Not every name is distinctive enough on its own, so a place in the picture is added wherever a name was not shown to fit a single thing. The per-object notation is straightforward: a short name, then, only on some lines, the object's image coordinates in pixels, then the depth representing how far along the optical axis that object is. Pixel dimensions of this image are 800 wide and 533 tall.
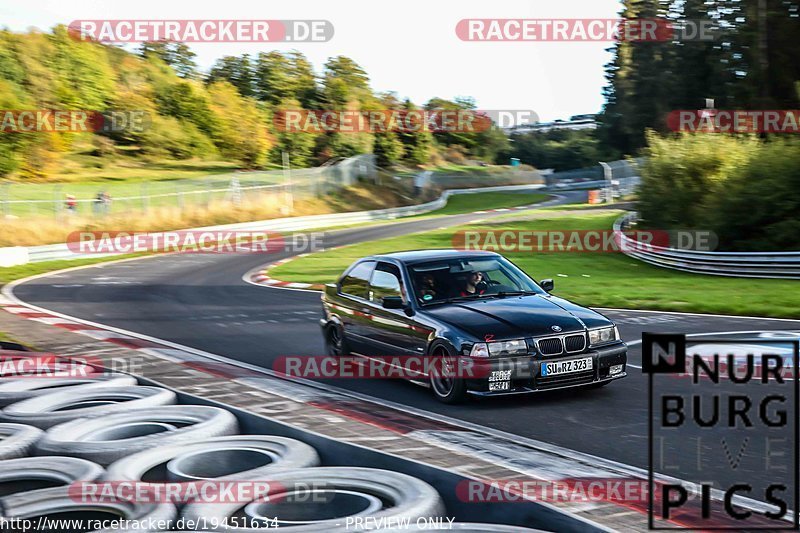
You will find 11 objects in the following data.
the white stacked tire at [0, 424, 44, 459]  6.35
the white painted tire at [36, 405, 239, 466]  6.33
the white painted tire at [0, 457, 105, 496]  5.78
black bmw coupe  8.69
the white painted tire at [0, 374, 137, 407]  8.34
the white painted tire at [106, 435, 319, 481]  5.89
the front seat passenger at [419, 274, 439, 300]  9.82
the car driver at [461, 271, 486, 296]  9.93
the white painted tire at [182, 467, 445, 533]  4.91
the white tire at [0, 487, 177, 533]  4.85
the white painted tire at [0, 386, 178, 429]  7.39
